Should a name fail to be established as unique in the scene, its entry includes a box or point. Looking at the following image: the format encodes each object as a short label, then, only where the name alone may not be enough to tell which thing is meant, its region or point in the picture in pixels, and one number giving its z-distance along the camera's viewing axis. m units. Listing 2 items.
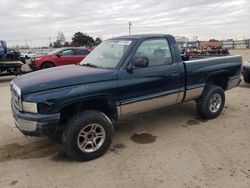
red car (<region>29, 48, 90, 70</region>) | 10.70
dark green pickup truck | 2.73
